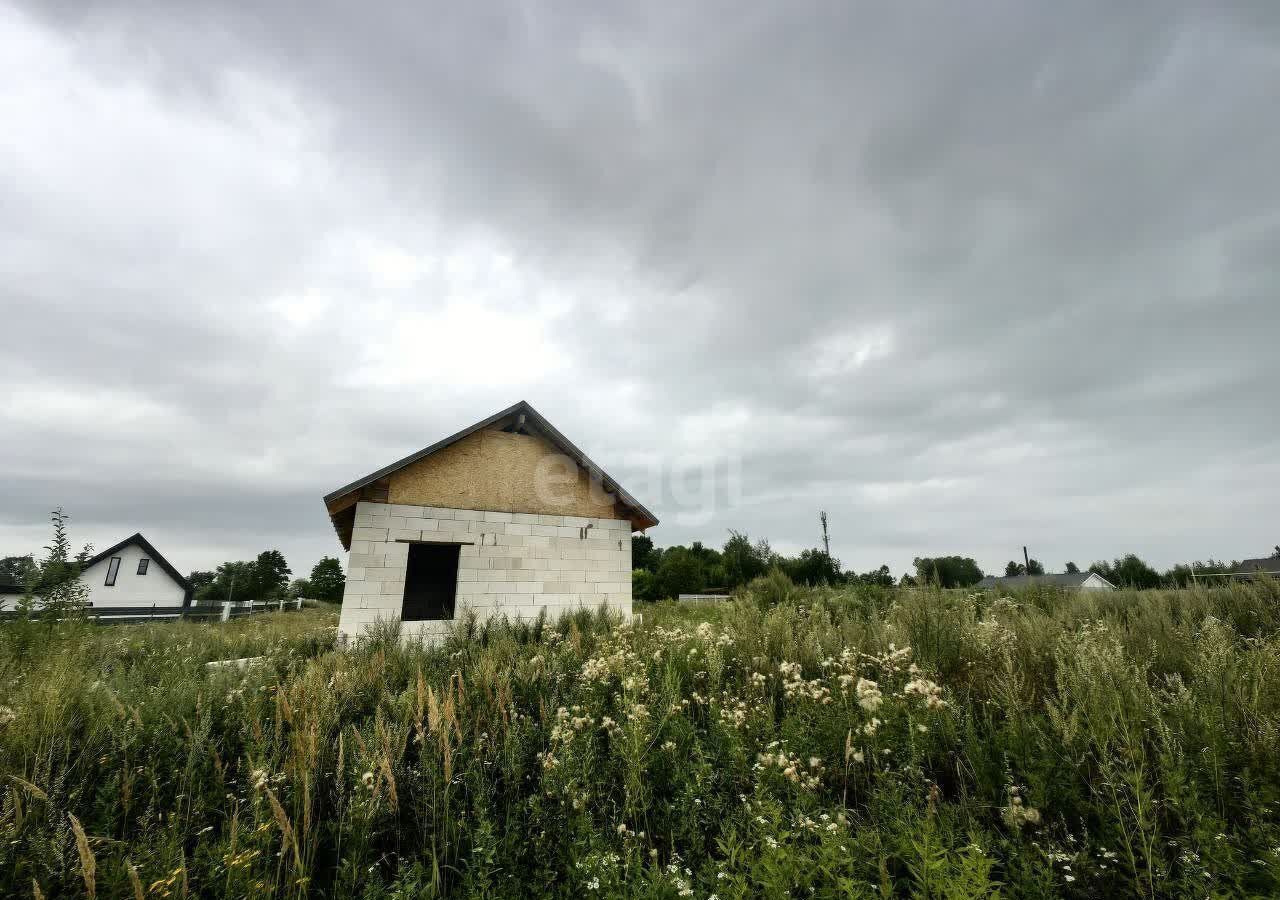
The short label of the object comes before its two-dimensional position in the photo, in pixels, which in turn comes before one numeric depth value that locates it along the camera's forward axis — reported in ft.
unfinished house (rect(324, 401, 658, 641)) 37.06
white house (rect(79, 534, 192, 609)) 121.90
